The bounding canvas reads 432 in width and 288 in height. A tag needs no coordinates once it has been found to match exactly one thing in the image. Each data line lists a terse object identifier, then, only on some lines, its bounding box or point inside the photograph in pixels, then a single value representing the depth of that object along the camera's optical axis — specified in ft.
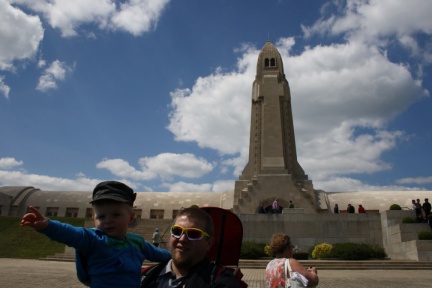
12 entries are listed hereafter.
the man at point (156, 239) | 65.45
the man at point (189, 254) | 8.05
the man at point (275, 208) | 84.15
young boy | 9.03
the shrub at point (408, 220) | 66.39
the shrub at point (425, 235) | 58.50
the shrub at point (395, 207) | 75.72
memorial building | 74.28
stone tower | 109.40
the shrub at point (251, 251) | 61.21
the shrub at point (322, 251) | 62.59
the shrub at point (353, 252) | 59.11
